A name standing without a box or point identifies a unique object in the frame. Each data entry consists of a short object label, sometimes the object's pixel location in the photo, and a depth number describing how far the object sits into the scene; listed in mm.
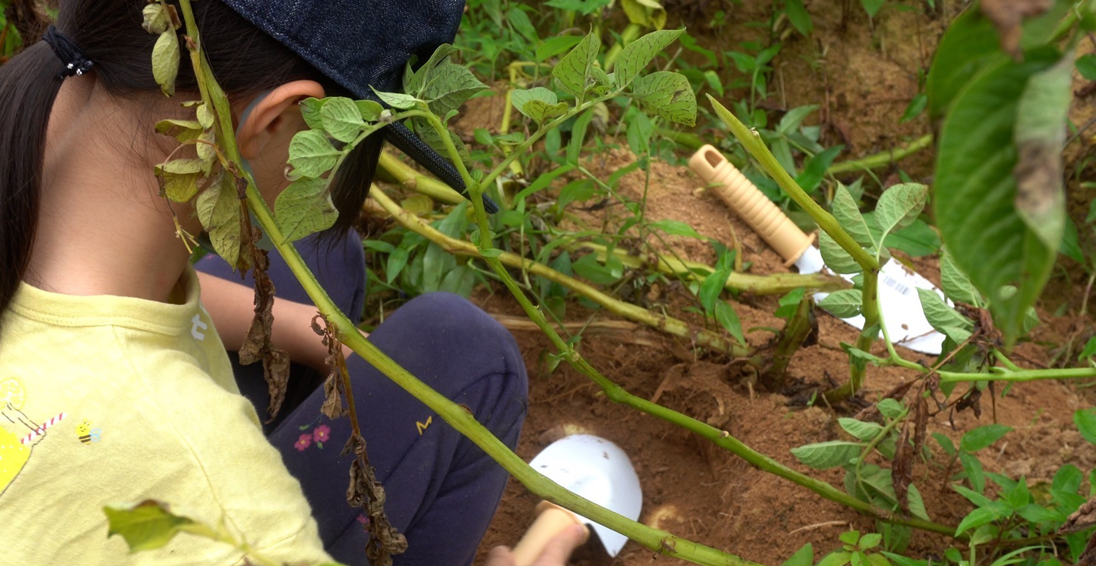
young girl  709
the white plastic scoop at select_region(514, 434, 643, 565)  1368
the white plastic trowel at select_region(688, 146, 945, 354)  1697
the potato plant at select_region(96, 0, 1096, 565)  239
